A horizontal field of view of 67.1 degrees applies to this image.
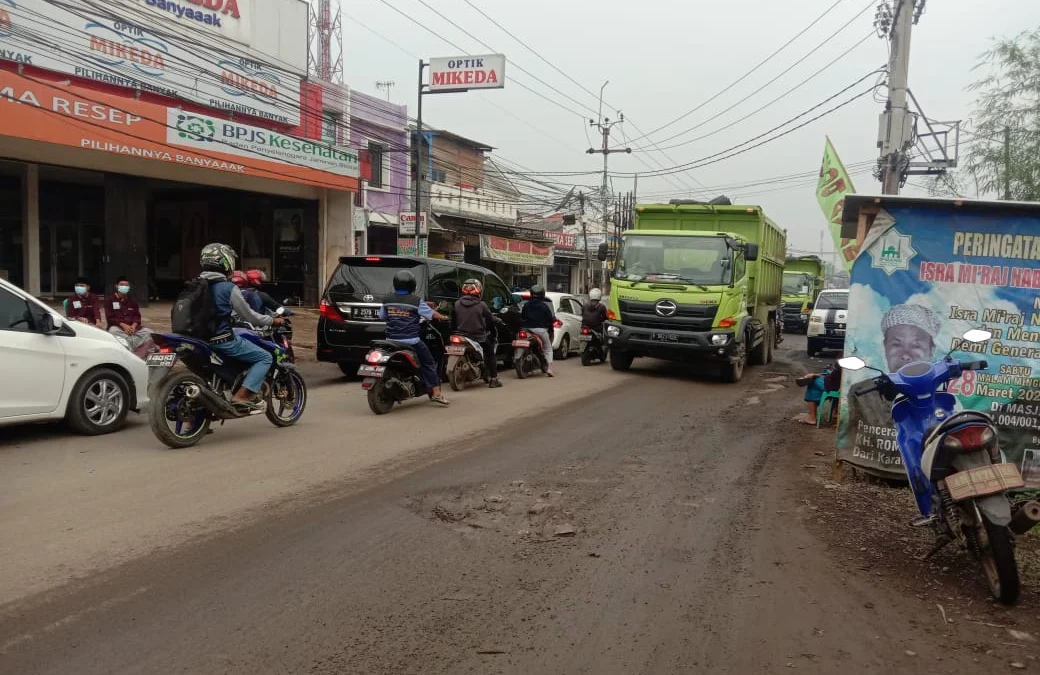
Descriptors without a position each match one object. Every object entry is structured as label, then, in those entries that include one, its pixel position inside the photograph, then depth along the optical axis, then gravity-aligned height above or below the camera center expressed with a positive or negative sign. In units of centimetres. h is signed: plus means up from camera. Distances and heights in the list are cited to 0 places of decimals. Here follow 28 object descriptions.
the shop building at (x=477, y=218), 3088 +259
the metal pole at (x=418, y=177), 2128 +268
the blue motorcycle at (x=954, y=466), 395 -90
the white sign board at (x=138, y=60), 1714 +520
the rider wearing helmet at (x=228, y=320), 728 -45
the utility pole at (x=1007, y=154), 1869 +342
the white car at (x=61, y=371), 706 -101
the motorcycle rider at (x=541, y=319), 1421 -67
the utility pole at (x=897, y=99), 1430 +356
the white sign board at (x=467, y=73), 2617 +697
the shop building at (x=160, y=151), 1683 +273
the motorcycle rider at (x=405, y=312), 948 -42
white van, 1998 -81
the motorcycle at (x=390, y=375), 916 -118
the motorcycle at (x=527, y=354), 1375 -130
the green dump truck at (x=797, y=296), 3231 -20
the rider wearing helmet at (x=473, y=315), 1173 -53
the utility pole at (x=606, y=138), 3841 +718
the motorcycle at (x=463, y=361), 1165 -123
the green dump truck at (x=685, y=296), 1341 -16
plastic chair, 931 -139
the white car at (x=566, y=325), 1811 -98
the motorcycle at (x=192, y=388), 704 -110
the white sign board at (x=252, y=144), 1817 +329
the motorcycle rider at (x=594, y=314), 1636 -63
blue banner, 602 -12
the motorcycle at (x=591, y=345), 1642 -129
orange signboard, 1517 +305
